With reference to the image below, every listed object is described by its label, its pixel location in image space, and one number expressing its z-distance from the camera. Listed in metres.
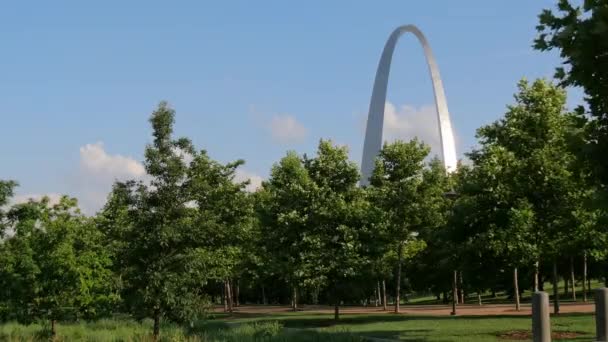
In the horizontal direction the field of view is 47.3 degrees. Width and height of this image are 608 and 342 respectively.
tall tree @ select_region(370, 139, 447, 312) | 45.81
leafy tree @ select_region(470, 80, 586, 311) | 28.69
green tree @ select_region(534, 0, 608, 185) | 9.54
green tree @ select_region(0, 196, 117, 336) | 29.19
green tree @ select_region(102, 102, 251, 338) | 23.86
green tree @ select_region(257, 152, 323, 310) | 36.91
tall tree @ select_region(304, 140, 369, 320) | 36.75
